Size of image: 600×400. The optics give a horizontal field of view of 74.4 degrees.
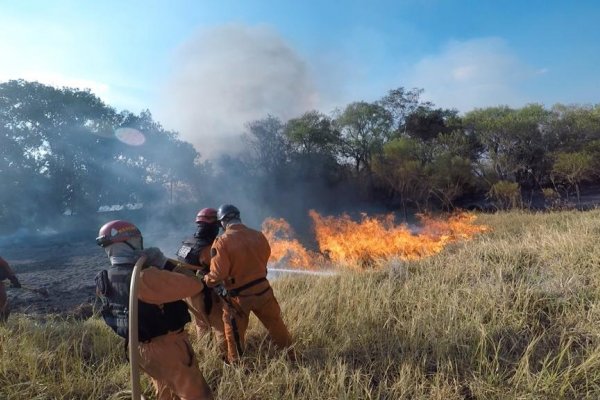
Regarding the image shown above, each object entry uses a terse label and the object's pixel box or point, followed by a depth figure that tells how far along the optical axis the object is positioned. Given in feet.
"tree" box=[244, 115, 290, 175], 88.94
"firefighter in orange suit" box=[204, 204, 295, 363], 13.56
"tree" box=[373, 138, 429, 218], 78.74
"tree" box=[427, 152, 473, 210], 77.77
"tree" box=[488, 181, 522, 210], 68.14
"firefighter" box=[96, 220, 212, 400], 9.39
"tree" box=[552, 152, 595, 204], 67.97
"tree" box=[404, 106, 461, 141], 90.22
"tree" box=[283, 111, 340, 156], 92.12
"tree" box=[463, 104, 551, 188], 80.84
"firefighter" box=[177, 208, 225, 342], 14.92
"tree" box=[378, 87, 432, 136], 96.07
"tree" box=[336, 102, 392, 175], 96.22
